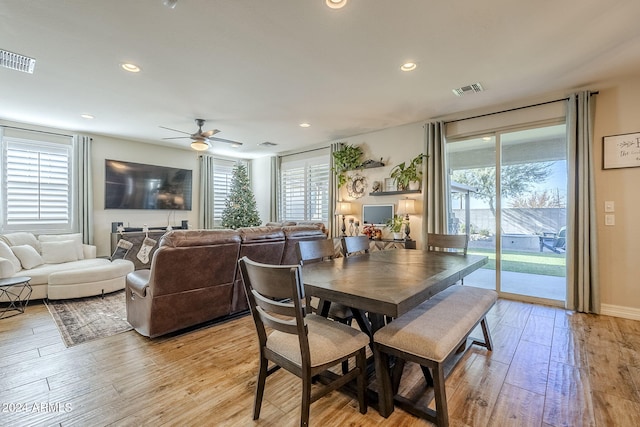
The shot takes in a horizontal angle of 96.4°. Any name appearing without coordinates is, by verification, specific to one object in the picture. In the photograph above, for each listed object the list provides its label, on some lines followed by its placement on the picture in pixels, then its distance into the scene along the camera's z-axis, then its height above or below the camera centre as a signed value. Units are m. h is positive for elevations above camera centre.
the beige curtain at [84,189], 5.31 +0.46
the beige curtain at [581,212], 3.39 +0.02
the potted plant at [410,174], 4.75 +0.68
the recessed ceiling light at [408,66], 2.92 +1.53
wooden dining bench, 1.53 -0.72
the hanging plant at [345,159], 5.59 +1.07
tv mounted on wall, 5.76 +0.59
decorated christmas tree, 6.85 +0.21
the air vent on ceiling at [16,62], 2.77 +1.53
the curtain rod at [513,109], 3.63 +1.45
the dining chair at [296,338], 1.35 -0.69
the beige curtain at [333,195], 5.90 +0.39
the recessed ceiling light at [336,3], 2.05 +1.53
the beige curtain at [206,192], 7.01 +0.53
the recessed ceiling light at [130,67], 2.96 +1.55
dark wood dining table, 1.42 -0.41
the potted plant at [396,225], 4.87 -0.21
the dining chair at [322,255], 2.13 -0.35
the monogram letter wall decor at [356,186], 5.57 +0.55
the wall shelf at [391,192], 4.82 +0.37
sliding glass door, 3.80 +0.10
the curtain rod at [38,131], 4.77 +1.46
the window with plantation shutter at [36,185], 4.79 +0.50
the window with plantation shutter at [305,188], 6.37 +0.60
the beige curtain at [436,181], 4.43 +0.51
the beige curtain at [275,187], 7.28 +0.68
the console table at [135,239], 5.49 -0.49
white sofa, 3.84 -0.77
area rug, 2.81 -1.19
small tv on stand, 5.17 -0.01
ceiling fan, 4.63 +1.24
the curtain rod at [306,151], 6.43 +1.47
